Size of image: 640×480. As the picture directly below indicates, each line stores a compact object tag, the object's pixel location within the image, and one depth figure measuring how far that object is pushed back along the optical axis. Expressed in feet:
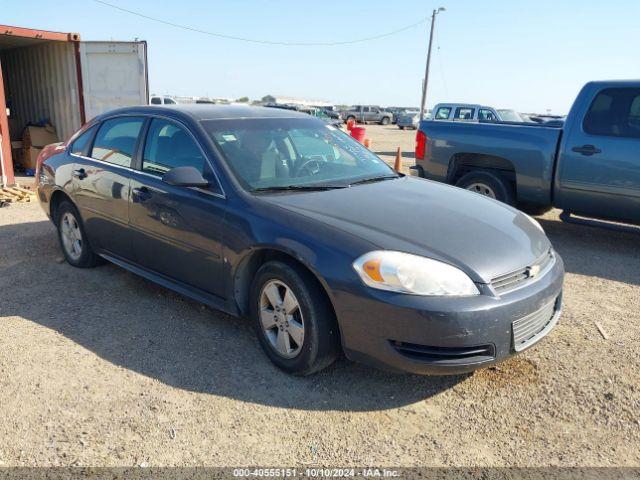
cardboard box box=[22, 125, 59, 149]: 38.34
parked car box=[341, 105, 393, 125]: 166.50
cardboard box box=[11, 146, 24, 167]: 39.32
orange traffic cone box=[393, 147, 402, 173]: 40.14
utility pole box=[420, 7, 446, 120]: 108.47
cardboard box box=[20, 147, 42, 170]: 38.14
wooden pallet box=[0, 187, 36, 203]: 27.76
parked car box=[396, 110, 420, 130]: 136.67
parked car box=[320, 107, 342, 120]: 143.41
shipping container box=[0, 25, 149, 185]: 34.35
